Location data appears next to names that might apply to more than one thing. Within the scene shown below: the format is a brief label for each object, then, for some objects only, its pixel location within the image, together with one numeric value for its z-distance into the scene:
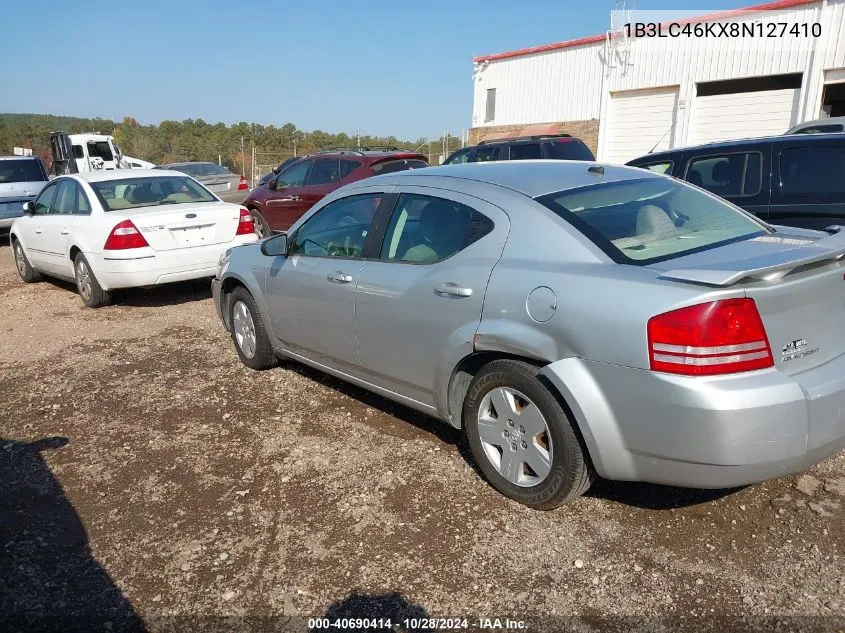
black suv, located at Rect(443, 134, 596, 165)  12.00
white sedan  7.22
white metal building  18.72
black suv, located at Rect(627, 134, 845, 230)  5.47
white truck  24.37
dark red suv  10.97
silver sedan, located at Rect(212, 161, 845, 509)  2.55
